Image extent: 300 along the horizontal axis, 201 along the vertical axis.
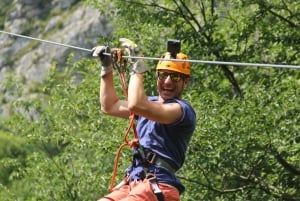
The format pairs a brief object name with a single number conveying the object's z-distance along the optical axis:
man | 7.94
